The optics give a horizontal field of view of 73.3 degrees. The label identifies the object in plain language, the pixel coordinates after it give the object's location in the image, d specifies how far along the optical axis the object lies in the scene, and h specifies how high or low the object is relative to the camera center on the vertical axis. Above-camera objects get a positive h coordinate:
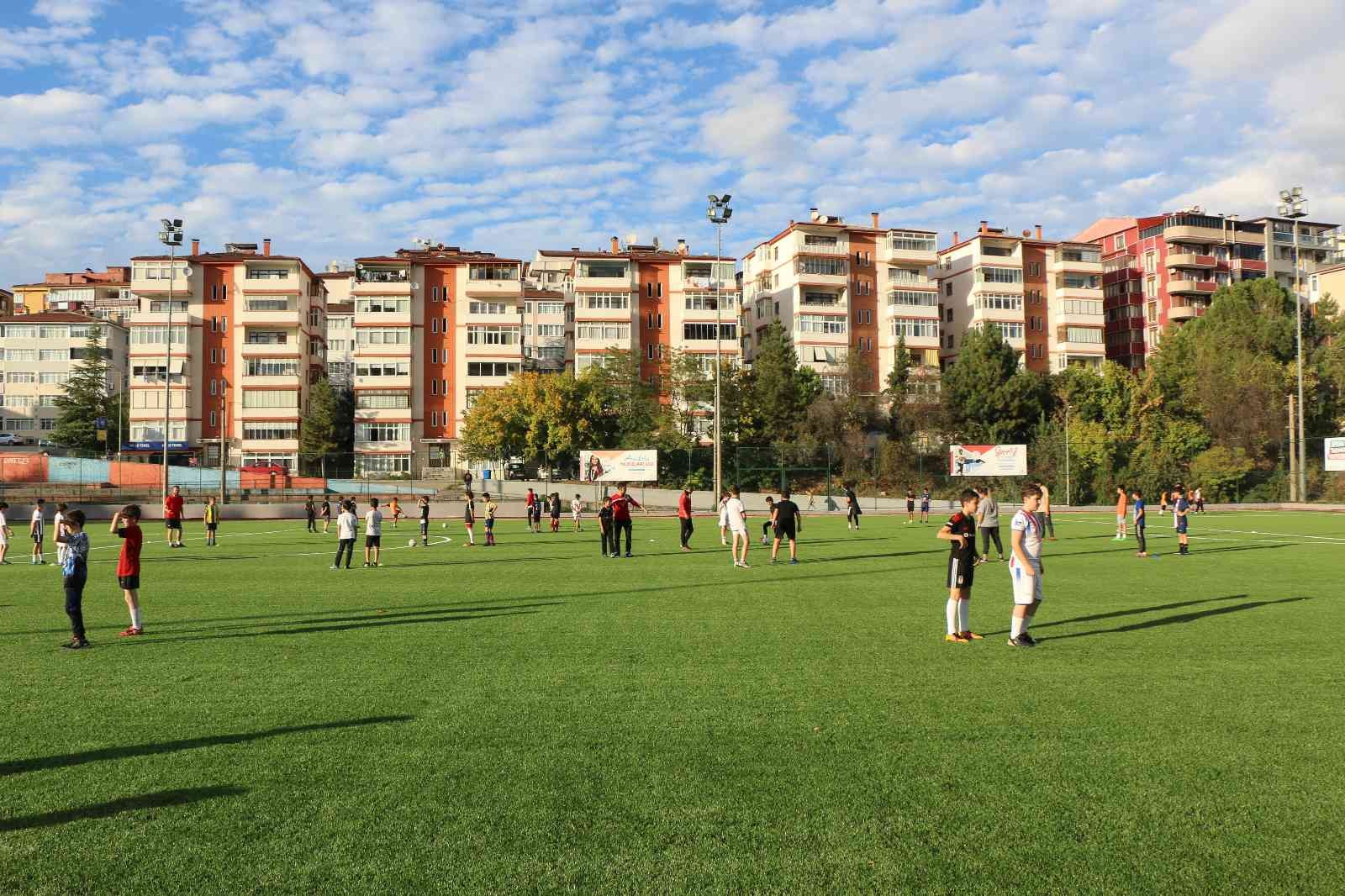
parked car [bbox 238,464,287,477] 60.78 -0.25
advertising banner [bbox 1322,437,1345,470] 51.94 +0.28
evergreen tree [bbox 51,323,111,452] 79.25 +4.87
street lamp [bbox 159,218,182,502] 50.62 +13.08
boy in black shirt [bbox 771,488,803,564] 21.14 -1.40
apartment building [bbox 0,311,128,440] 90.75 +10.50
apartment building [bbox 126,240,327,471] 76.06 +9.57
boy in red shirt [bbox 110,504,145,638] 11.49 -1.25
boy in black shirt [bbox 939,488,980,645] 11.05 -1.43
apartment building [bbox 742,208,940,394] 76.56 +14.78
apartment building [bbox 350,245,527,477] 75.44 +10.17
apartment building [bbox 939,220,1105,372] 80.75 +14.99
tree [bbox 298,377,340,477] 74.56 +3.29
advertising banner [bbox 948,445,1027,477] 53.09 +0.06
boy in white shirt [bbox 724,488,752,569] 20.41 -1.30
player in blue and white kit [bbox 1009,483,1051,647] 10.38 -1.24
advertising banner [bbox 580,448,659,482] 53.78 -0.14
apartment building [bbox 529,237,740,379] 76.56 +13.62
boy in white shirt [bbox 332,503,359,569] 20.17 -1.42
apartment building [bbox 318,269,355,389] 94.69 +13.15
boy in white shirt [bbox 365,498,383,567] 20.91 -1.50
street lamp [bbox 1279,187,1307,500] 54.37 +15.28
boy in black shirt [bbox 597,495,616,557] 23.59 -1.59
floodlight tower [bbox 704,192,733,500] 46.34 +12.82
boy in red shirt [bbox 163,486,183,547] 27.36 -1.58
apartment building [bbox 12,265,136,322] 104.81 +20.92
